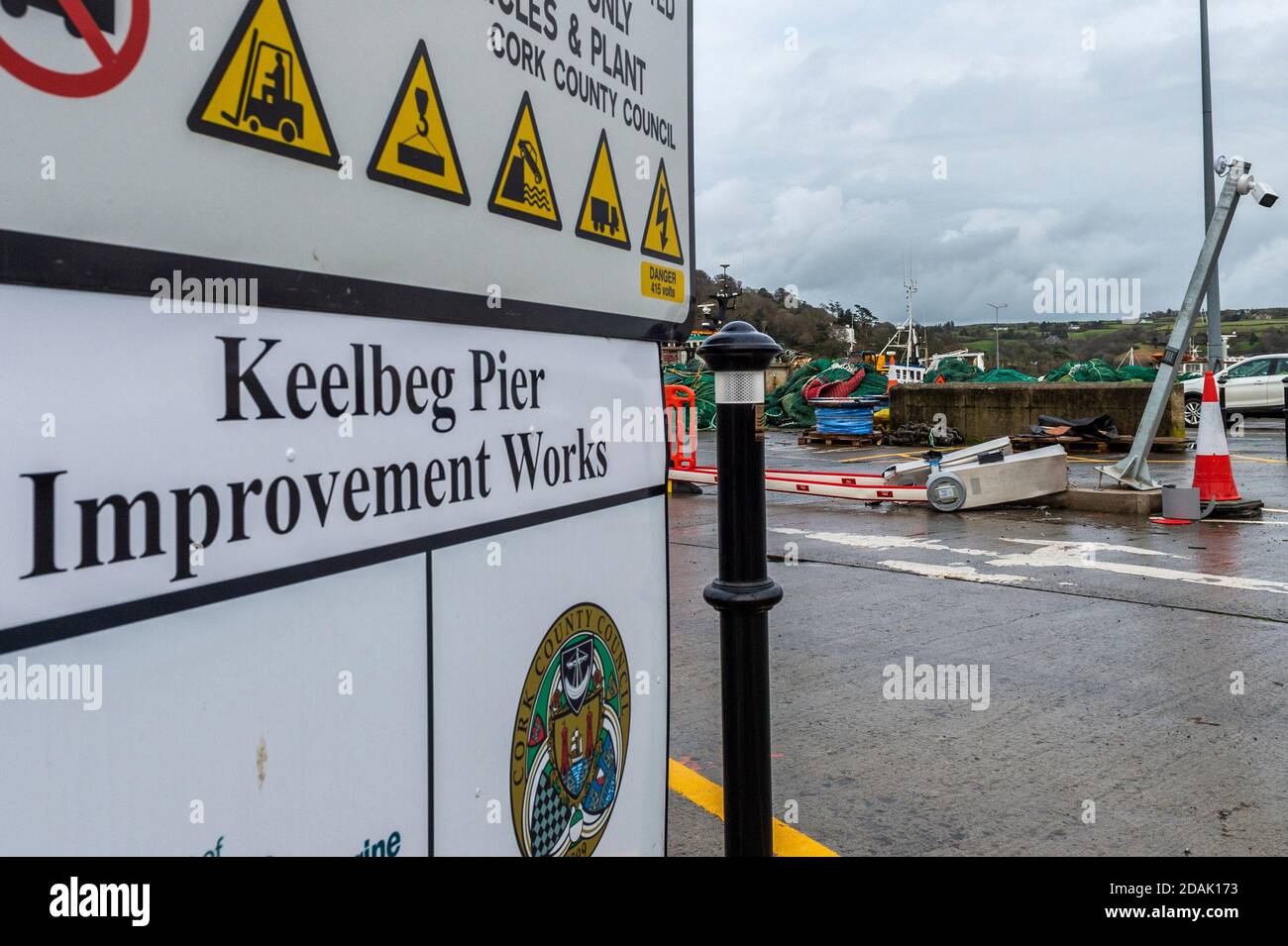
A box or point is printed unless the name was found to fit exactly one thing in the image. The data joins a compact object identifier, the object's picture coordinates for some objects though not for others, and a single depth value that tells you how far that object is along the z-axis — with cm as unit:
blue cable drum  1931
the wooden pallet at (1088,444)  1538
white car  2273
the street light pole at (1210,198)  1852
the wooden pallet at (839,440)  1939
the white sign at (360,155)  100
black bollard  232
